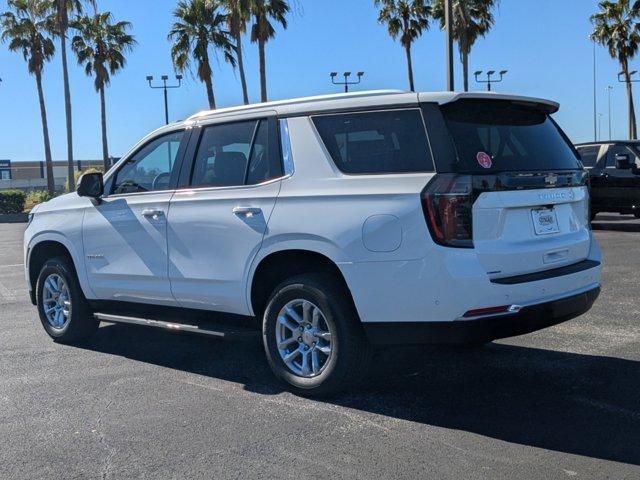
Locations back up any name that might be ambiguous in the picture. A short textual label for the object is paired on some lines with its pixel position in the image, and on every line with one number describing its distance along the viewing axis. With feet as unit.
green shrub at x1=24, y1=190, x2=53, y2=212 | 127.17
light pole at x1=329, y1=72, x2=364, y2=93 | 117.37
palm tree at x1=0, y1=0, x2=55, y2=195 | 133.49
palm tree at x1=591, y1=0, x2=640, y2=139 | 127.03
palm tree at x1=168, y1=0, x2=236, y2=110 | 113.29
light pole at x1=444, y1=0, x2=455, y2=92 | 57.00
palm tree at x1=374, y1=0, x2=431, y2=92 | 136.05
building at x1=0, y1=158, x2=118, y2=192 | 272.49
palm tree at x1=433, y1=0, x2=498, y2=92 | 111.75
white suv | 13.99
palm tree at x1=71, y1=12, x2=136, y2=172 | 142.61
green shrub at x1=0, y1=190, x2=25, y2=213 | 116.78
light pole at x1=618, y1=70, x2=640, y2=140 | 131.54
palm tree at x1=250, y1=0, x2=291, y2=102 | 101.30
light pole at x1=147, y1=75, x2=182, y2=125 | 126.93
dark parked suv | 52.60
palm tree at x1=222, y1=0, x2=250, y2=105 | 101.30
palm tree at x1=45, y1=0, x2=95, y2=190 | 122.42
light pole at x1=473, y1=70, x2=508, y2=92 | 119.90
